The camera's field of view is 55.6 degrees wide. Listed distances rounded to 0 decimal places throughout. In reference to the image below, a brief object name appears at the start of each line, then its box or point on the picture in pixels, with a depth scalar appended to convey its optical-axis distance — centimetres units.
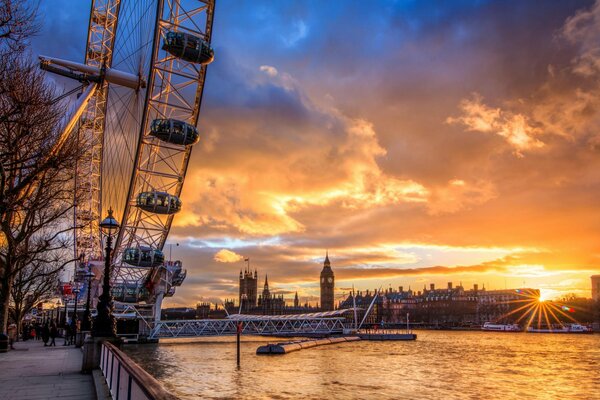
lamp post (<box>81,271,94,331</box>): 4045
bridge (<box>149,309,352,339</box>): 8575
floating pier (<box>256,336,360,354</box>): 7369
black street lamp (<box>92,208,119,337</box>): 2208
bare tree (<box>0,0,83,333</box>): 1800
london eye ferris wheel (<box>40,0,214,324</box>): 4209
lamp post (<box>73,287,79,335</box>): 4895
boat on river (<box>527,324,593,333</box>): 18338
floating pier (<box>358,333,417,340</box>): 11512
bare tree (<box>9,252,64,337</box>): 5820
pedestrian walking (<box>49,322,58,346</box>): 4268
